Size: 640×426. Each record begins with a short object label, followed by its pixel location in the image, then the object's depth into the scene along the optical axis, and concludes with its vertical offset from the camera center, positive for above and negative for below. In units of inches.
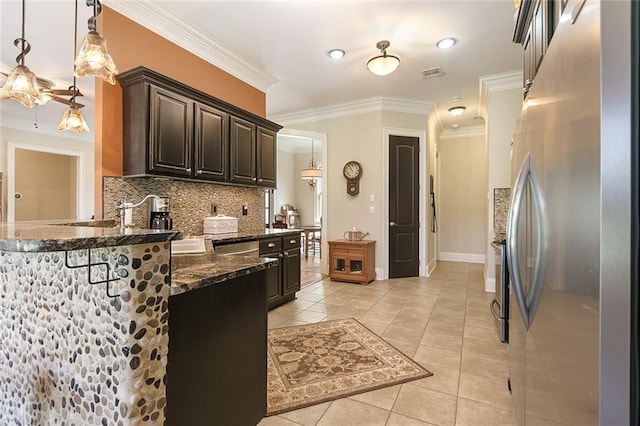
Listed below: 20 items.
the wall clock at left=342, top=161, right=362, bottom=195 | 216.2 +26.5
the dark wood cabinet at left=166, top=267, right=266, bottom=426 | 48.6 -25.5
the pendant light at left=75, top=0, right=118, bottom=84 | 70.5 +36.6
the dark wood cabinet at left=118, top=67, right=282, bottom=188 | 104.3 +31.4
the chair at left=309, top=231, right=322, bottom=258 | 317.1 -29.9
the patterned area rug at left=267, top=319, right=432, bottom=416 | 81.7 -47.5
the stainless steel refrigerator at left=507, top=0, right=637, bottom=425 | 17.8 -0.9
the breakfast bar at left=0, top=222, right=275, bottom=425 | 41.1 -16.0
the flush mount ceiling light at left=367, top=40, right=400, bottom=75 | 135.4 +66.6
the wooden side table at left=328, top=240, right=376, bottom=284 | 199.2 -31.9
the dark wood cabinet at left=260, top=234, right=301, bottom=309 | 147.1 -28.7
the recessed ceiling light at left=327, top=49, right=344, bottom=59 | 146.6 +77.1
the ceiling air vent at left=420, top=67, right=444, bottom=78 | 166.2 +77.6
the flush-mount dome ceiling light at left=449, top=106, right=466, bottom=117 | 223.8 +75.4
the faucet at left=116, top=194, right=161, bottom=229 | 99.9 -1.3
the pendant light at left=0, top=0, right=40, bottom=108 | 86.2 +36.4
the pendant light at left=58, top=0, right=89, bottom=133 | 135.9 +41.0
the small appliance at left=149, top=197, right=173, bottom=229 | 112.2 -1.0
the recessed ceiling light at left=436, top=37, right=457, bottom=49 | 137.7 +77.5
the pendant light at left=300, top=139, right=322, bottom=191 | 296.0 +37.5
